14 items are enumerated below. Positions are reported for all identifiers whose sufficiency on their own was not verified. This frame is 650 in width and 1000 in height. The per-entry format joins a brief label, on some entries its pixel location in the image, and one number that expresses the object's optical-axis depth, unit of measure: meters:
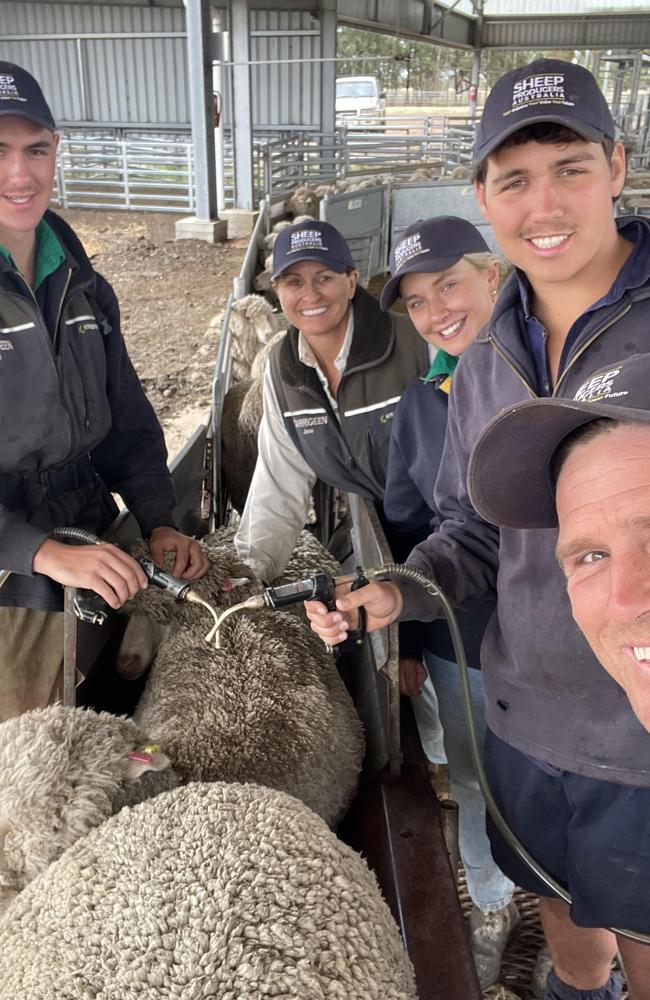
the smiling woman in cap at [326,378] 2.40
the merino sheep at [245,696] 1.83
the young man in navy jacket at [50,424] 1.78
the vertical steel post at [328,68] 15.30
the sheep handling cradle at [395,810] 1.38
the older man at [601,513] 0.88
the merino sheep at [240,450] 4.16
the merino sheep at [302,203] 10.32
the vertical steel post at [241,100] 12.05
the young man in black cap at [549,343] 1.31
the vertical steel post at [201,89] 10.44
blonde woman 2.00
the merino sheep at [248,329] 5.08
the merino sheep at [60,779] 1.42
